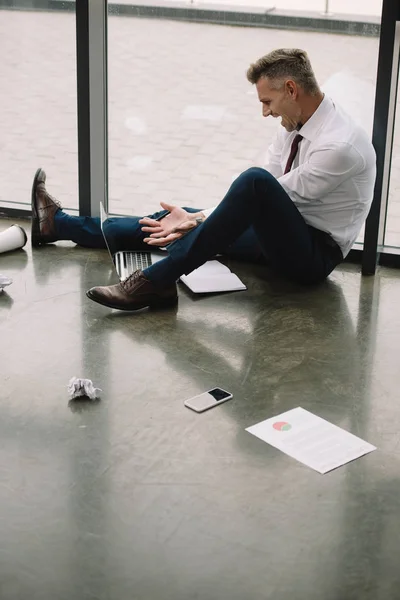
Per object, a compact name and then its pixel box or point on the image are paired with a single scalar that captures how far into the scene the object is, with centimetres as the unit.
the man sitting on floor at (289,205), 379
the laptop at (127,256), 435
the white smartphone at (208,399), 310
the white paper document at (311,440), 281
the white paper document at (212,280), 416
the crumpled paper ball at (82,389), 314
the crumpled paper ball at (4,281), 409
